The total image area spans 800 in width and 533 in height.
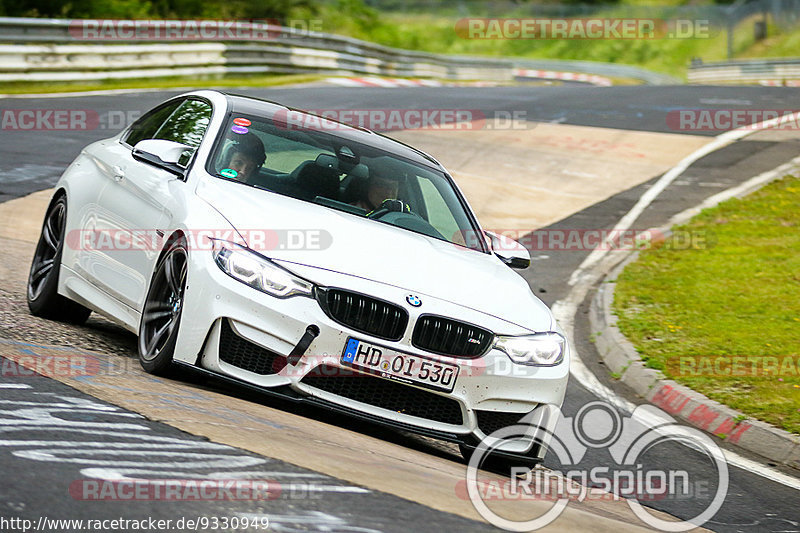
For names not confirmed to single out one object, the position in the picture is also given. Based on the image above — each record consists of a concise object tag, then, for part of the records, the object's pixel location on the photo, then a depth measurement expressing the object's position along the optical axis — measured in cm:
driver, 1331
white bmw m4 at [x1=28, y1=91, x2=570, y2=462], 1071
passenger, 1291
